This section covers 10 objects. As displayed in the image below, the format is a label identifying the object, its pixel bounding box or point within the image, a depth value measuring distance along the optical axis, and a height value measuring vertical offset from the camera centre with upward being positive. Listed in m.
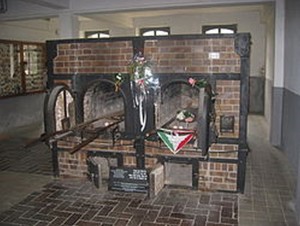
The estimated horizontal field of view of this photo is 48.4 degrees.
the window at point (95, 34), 10.73 +1.36
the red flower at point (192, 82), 3.33 -0.06
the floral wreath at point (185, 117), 3.70 -0.46
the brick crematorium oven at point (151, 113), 3.36 -0.40
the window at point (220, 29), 9.48 +1.34
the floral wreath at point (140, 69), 3.47 +0.07
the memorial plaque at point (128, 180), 3.49 -1.10
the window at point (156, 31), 10.05 +1.37
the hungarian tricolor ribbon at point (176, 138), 3.27 -0.61
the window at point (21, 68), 6.91 +0.18
